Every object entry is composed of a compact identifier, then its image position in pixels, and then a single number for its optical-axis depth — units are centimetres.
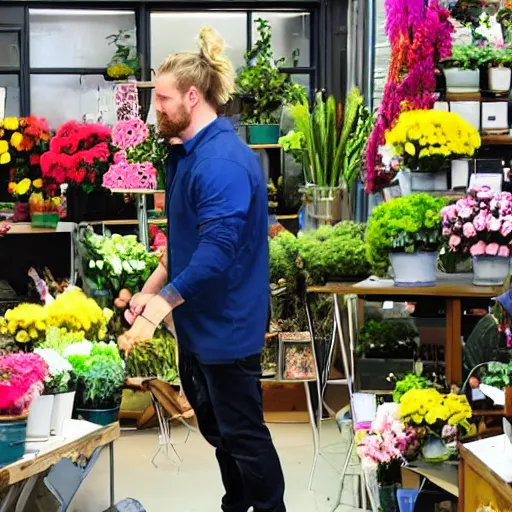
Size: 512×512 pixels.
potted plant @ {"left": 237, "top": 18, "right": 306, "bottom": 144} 905
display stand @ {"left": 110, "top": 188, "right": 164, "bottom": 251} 705
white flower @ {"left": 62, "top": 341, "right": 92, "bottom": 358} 451
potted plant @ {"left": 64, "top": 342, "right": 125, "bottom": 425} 438
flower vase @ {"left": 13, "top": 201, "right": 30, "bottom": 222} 744
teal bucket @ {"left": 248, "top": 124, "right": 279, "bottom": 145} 902
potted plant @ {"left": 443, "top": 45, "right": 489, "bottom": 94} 493
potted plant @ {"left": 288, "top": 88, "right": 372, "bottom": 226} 748
